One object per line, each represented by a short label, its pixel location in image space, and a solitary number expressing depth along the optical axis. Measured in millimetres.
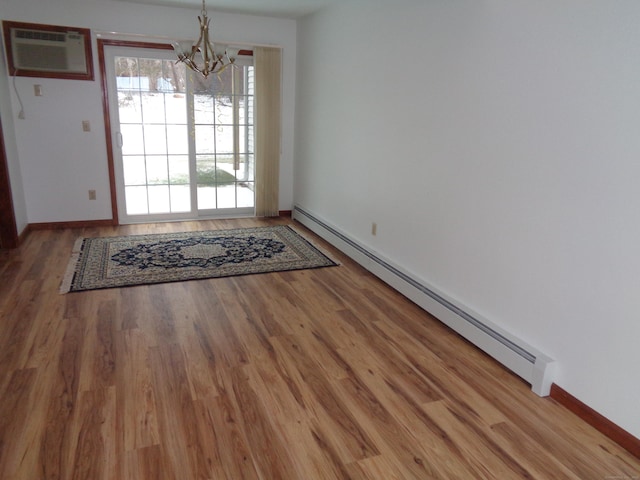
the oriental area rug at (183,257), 3859
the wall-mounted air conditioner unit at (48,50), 4621
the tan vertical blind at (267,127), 5586
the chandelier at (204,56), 3166
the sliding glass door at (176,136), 5230
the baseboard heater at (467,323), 2428
